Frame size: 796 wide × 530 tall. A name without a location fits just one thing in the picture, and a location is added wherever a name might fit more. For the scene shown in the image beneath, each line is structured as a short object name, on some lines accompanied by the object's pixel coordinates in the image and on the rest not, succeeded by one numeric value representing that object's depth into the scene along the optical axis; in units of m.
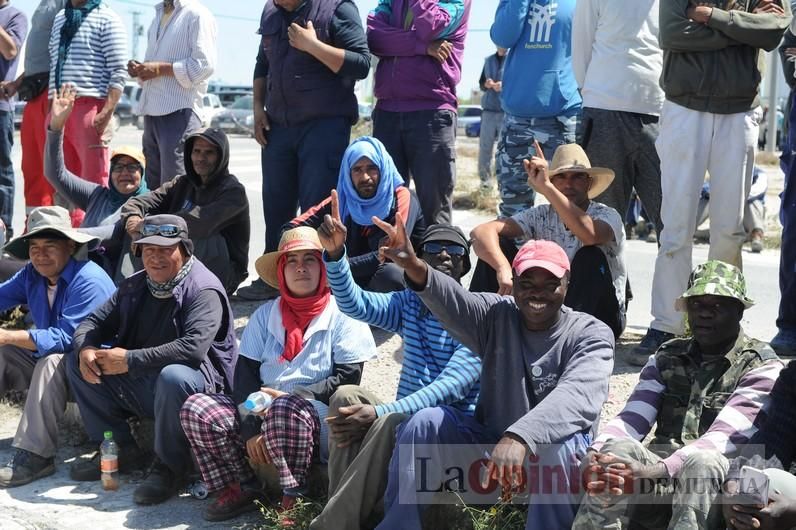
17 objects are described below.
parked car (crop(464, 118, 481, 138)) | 40.91
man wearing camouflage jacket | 3.91
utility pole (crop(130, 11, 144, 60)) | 79.72
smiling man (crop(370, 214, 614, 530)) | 4.29
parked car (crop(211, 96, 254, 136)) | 35.75
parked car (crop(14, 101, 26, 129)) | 31.97
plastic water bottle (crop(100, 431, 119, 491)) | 5.58
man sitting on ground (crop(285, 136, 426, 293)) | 6.57
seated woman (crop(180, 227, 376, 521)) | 4.95
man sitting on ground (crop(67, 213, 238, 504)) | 5.46
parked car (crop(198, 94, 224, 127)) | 37.07
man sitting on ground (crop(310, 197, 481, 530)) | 4.51
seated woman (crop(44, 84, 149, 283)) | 7.39
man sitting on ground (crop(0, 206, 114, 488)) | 5.75
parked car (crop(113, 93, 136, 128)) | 39.59
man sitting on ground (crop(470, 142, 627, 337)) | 5.61
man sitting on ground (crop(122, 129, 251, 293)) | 7.19
